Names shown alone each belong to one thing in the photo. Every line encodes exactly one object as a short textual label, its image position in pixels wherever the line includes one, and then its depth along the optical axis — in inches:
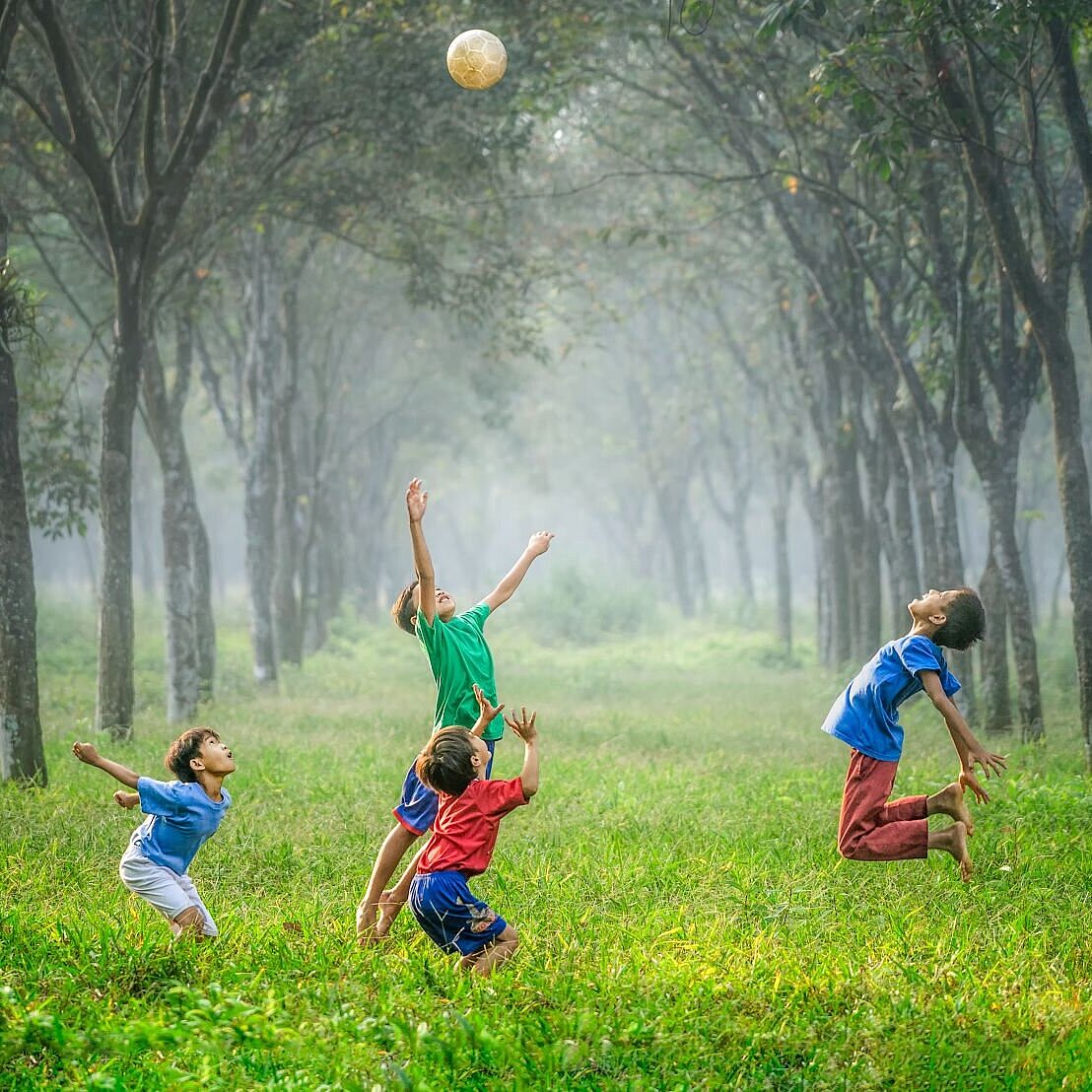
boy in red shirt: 387.2
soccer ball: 625.3
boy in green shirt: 446.0
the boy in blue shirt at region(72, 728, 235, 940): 414.3
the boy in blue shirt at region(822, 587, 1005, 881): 498.0
